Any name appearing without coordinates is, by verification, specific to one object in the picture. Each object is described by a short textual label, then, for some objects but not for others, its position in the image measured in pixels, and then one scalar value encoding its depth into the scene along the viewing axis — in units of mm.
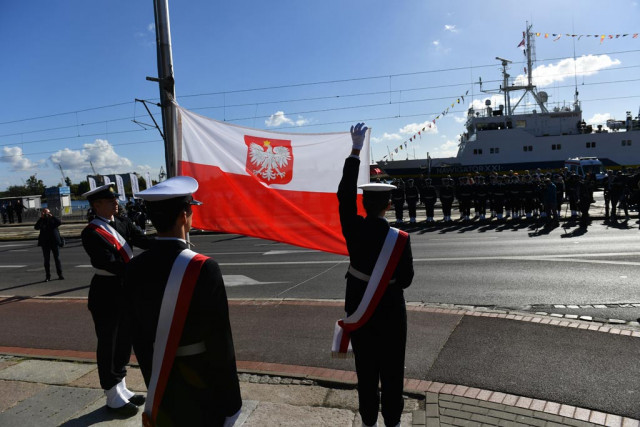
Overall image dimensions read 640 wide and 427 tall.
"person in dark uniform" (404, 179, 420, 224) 20203
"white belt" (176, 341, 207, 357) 2189
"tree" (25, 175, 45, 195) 105188
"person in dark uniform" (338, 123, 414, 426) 3117
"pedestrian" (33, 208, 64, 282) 11484
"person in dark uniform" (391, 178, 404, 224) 19688
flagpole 4246
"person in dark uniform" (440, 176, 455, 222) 19578
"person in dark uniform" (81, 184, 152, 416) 4148
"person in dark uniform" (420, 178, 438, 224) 20516
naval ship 39375
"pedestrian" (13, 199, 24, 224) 37438
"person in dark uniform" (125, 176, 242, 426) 2160
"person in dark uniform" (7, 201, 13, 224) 37312
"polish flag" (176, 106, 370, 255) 4305
